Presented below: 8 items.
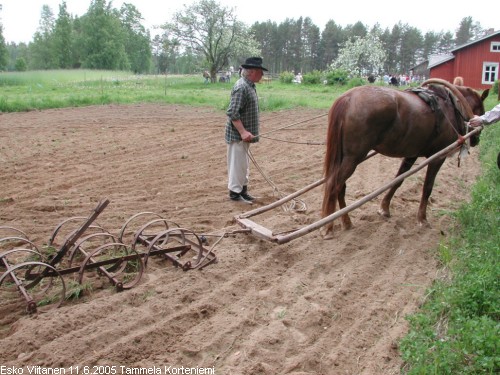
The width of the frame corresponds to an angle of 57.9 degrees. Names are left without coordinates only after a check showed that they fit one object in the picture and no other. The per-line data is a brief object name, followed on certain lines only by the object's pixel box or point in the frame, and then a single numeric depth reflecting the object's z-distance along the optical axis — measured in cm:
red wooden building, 3853
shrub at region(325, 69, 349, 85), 4097
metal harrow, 354
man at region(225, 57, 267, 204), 613
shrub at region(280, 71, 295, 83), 4612
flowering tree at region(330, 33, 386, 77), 6228
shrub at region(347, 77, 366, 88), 3750
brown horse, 503
